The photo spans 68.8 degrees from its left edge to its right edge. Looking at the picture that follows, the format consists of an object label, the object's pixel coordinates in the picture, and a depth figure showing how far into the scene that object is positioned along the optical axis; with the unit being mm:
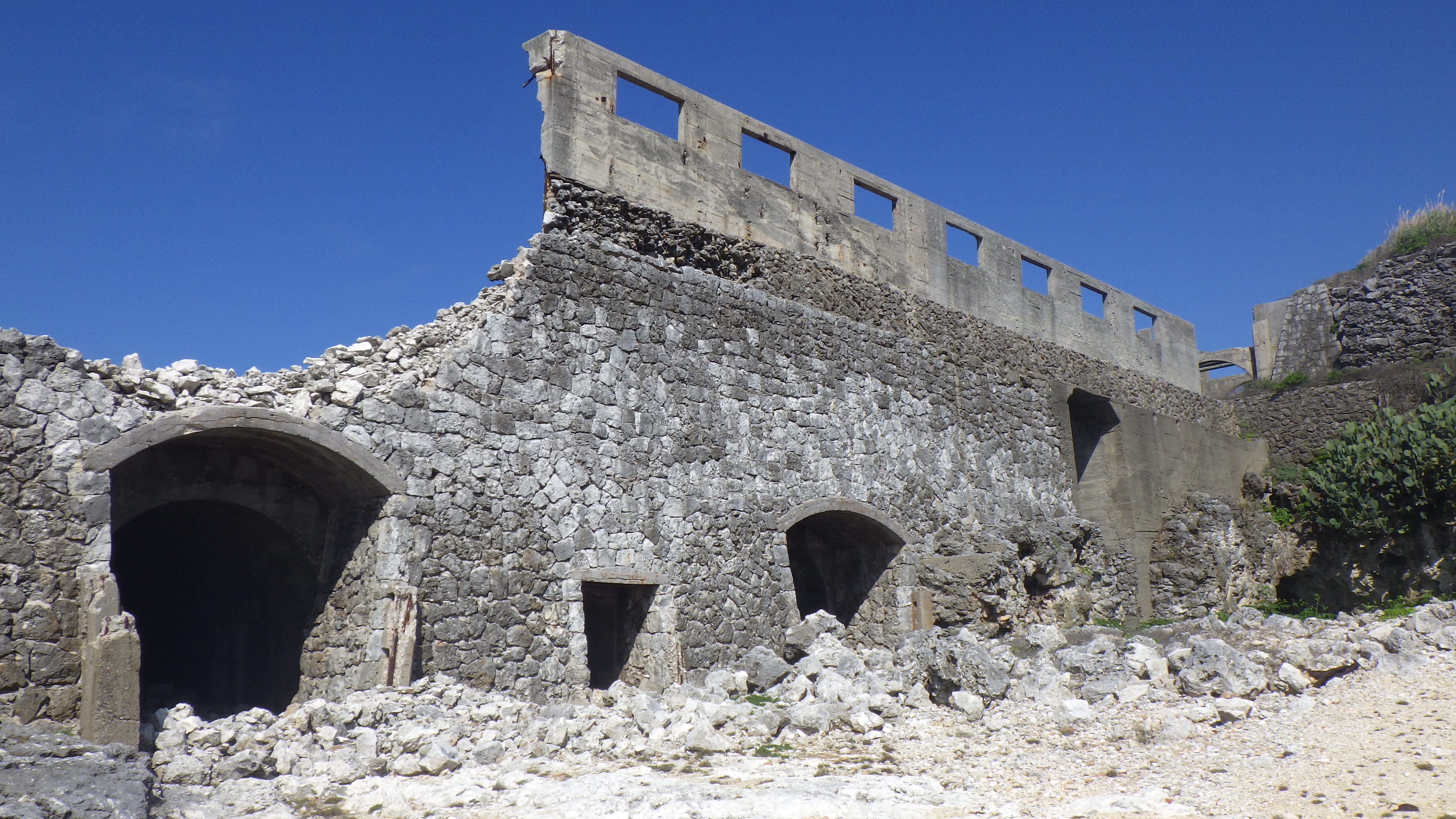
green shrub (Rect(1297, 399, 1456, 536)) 12711
